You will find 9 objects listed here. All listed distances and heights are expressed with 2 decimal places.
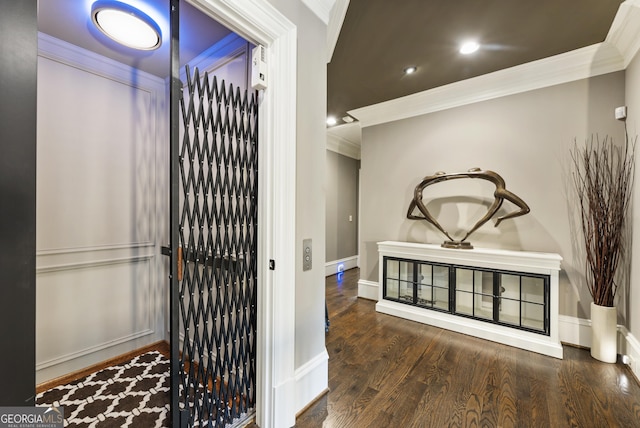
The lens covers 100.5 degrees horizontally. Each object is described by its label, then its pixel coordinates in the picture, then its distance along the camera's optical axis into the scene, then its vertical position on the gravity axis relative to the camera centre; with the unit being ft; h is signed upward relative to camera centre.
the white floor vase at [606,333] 6.99 -3.15
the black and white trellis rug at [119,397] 5.27 -4.05
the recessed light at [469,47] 7.18 +4.64
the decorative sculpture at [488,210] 8.52 +0.45
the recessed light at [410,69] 8.46 +4.70
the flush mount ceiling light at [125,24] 5.16 +3.97
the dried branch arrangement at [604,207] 7.11 +0.20
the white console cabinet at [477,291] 7.72 -2.62
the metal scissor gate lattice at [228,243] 4.50 -0.52
